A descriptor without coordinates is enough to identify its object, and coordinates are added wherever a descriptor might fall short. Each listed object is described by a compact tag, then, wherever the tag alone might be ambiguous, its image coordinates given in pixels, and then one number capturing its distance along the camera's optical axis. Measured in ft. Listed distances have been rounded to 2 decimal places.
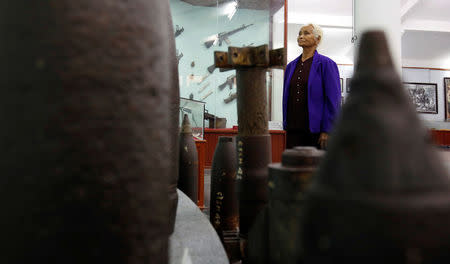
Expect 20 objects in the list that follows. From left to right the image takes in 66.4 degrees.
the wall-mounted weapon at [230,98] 24.70
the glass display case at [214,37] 24.41
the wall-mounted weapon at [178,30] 25.50
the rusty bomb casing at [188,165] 7.79
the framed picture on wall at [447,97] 30.12
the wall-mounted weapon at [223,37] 24.75
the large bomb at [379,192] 1.11
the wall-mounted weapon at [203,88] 25.12
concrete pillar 16.58
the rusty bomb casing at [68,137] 1.43
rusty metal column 4.88
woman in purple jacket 8.35
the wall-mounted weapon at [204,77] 25.18
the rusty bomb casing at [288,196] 2.27
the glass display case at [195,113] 13.08
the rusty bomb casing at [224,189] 6.56
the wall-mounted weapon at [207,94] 25.00
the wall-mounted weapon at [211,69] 24.76
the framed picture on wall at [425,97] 30.09
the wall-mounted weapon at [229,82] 24.76
